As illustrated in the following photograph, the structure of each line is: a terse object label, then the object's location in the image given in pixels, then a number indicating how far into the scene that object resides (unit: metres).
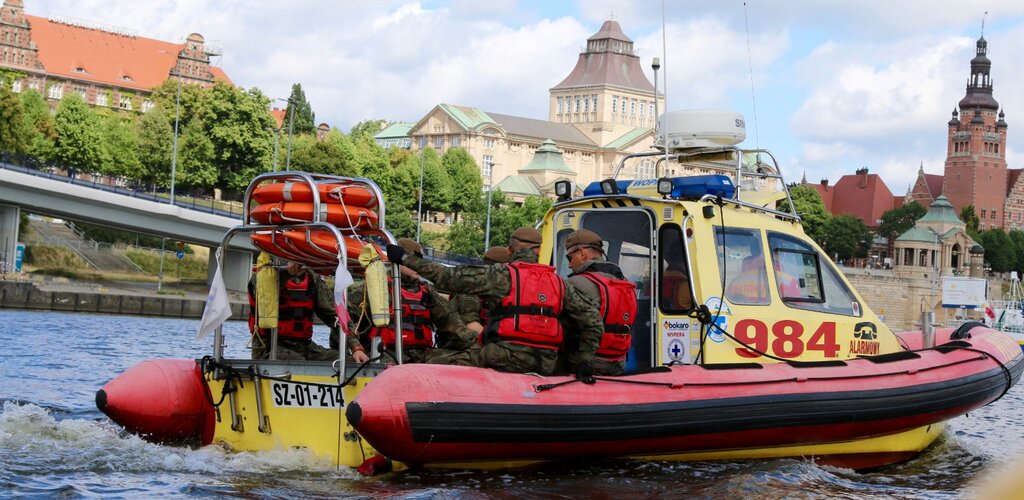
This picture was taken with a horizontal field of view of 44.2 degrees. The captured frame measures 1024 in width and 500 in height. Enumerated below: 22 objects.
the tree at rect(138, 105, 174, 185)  73.44
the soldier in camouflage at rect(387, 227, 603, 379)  9.17
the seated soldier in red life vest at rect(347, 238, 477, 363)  10.70
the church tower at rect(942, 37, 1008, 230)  167.88
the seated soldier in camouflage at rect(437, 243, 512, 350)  11.41
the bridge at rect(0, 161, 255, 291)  52.80
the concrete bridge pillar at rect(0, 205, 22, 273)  53.69
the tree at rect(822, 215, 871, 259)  137.88
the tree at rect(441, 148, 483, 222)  115.88
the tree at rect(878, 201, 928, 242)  152.90
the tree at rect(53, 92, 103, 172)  76.06
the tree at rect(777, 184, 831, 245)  127.03
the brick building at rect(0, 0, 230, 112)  119.12
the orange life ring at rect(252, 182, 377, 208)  9.82
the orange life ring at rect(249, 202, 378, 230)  9.77
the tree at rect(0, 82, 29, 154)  66.56
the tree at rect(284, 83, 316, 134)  107.38
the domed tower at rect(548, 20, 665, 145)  185.00
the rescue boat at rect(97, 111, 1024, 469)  9.18
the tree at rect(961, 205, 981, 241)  153.20
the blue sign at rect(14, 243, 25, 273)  55.09
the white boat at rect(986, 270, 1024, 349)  60.97
